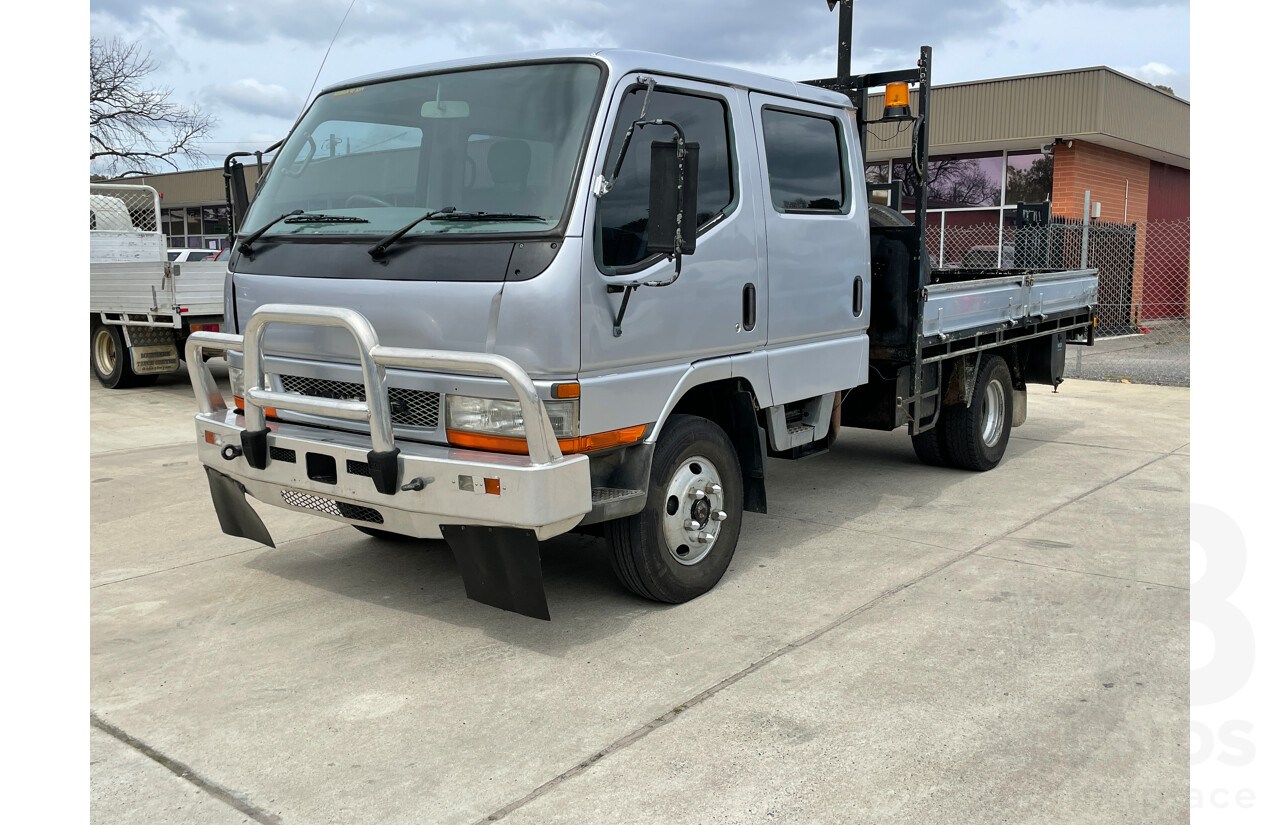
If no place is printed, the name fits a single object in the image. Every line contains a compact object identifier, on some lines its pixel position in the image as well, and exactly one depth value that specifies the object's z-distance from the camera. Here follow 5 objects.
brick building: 19.09
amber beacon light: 6.52
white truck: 11.97
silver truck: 3.98
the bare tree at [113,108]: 30.83
